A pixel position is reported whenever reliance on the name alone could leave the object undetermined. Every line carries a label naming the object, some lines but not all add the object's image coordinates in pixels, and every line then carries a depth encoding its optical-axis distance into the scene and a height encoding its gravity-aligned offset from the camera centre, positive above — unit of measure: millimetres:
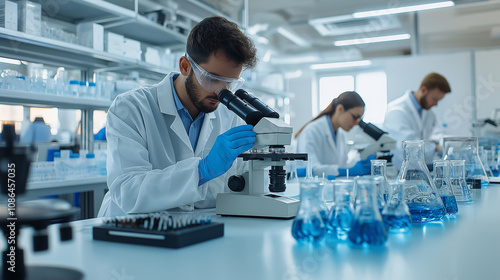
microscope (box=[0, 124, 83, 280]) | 548 -88
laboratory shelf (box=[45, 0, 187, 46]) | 3225 +1165
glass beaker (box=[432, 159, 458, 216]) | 1300 -126
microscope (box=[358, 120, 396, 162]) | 3021 +54
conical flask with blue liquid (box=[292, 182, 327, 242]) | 888 -154
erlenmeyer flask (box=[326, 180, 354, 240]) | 898 -143
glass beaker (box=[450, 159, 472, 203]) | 1580 -138
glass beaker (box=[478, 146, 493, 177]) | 2579 -81
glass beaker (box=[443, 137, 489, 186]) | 2254 -35
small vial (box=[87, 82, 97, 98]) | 3229 +479
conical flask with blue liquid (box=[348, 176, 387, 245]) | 856 -156
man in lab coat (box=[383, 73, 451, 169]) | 4449 +431
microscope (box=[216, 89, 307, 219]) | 1255 -78
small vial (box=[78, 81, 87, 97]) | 3170 +473
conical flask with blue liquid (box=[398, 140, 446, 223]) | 1185 -124
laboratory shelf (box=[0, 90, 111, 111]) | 2631 +368
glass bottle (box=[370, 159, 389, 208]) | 1132 -89
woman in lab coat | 3688 +171
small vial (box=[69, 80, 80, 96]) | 3094 +484
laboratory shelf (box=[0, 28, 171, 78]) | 2744 +769
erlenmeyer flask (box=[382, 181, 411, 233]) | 1000 -164
